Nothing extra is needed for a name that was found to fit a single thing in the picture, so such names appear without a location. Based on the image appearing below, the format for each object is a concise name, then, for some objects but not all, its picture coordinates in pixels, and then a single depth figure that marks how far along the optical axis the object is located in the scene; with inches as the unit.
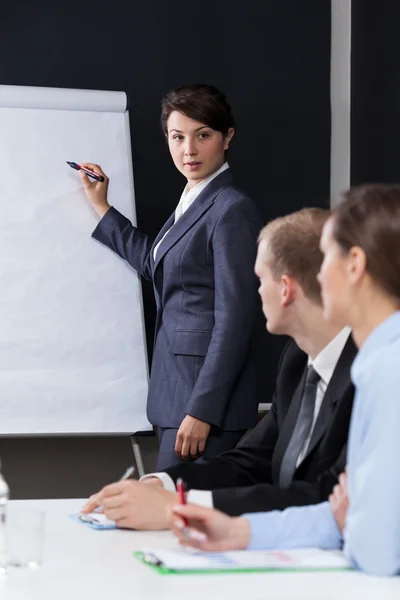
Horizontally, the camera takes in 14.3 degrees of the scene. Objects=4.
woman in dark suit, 153.5
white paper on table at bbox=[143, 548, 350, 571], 102.5
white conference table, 94.0
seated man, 117.8
